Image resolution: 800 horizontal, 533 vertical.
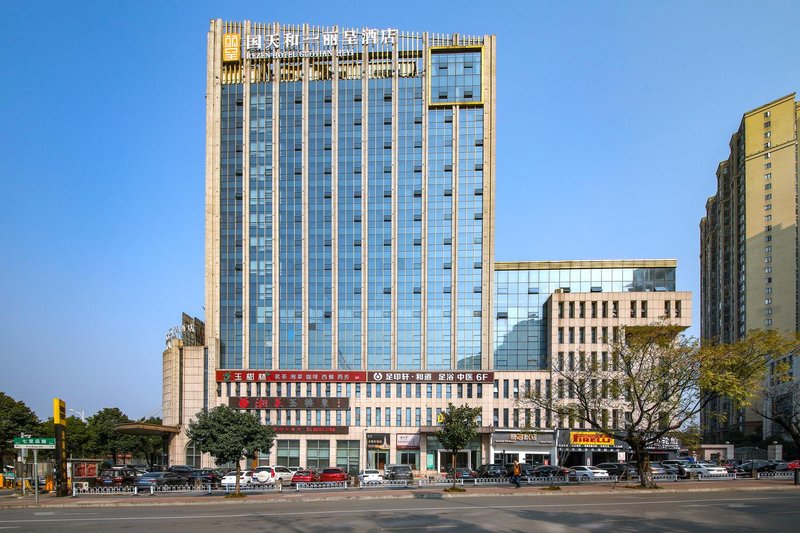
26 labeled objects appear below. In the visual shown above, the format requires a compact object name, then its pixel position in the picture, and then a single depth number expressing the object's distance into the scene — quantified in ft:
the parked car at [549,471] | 208.72
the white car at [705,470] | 208.74
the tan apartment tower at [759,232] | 475.31
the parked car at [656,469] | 220.43
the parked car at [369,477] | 192.59
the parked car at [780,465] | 243.68
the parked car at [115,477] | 203.51
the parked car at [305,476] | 202.08
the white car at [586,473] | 205.77
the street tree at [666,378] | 166.09
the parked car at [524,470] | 207.96
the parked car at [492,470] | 215.28
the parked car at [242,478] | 176.76
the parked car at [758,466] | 229.58
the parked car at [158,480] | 186.98
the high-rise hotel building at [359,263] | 297.94
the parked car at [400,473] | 205.36
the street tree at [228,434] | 166.50
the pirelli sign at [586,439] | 291.99
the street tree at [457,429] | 182.29
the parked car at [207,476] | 199.52
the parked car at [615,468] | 224.04
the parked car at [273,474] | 202.08
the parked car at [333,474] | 201.17
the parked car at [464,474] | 207.26
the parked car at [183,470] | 217.44
